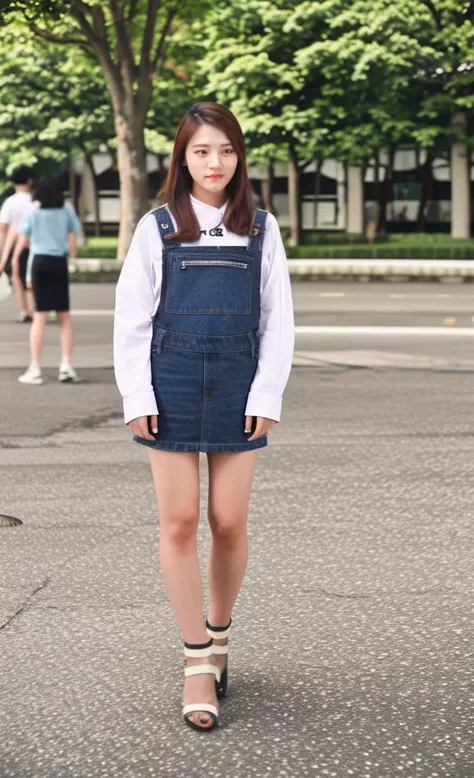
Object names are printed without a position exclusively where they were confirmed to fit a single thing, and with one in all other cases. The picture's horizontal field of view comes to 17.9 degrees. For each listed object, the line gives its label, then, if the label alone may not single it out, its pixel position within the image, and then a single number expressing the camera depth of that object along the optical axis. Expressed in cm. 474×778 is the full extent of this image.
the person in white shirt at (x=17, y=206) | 1622
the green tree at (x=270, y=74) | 3891
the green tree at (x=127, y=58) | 2905
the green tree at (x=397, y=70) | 3812
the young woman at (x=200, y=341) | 416
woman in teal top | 1220
